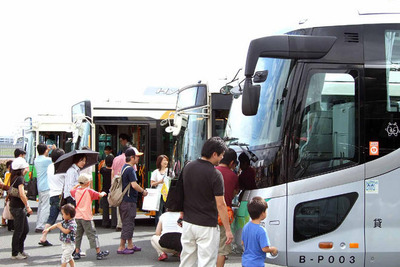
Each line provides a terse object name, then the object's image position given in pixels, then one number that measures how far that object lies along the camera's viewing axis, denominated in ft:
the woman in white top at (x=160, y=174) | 45.21
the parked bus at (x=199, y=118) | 42.09
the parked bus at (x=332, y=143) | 24.23
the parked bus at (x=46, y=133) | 66.03
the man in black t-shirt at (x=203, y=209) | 22.93
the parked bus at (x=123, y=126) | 53.83
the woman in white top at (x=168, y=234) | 34.24
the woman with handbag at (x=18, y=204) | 34.47
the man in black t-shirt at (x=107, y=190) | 49.49
